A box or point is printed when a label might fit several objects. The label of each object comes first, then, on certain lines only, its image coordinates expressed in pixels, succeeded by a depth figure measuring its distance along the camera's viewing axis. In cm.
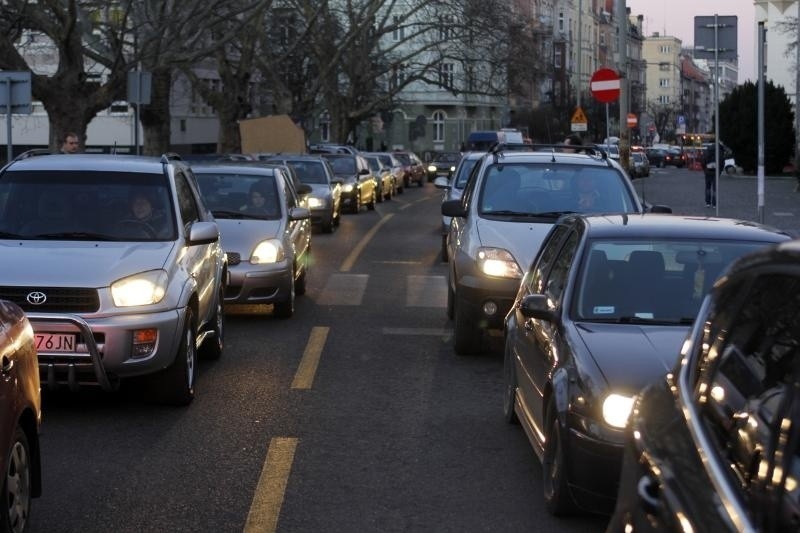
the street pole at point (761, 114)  1723
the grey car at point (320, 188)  2786
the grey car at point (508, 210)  1127
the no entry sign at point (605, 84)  2638
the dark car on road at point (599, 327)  593
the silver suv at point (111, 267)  842
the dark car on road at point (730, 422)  280
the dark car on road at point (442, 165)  6415
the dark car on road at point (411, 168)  6059
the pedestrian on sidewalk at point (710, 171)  3244
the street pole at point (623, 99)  2775
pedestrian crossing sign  4284
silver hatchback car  1372
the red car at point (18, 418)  534
